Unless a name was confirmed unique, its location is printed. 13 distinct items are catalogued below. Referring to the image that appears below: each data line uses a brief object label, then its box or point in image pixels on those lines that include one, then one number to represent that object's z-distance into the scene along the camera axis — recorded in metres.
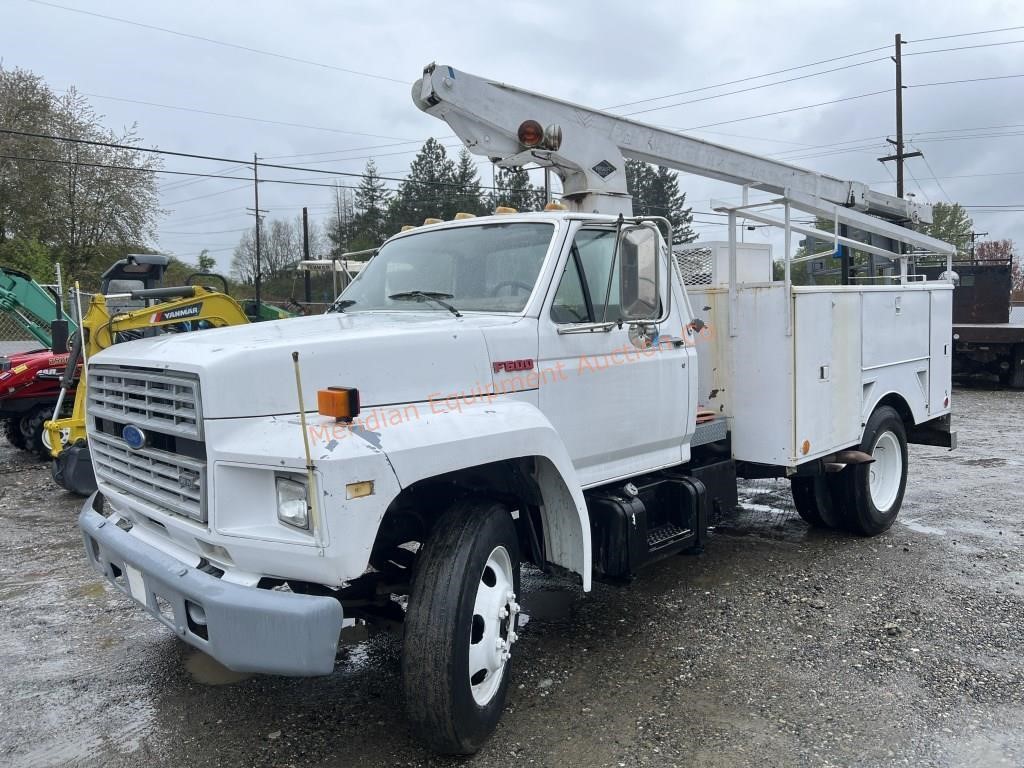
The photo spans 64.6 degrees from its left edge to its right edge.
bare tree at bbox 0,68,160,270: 28.41
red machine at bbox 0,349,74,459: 10.13
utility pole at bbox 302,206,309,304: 40.72
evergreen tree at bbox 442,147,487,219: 43.50
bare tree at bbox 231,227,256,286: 65.25
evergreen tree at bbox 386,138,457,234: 45.00
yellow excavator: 7.85
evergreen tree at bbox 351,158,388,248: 49.09
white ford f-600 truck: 2.86
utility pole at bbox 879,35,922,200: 29.33
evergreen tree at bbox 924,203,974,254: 47.56
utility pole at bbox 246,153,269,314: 46.89
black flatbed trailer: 17.05
